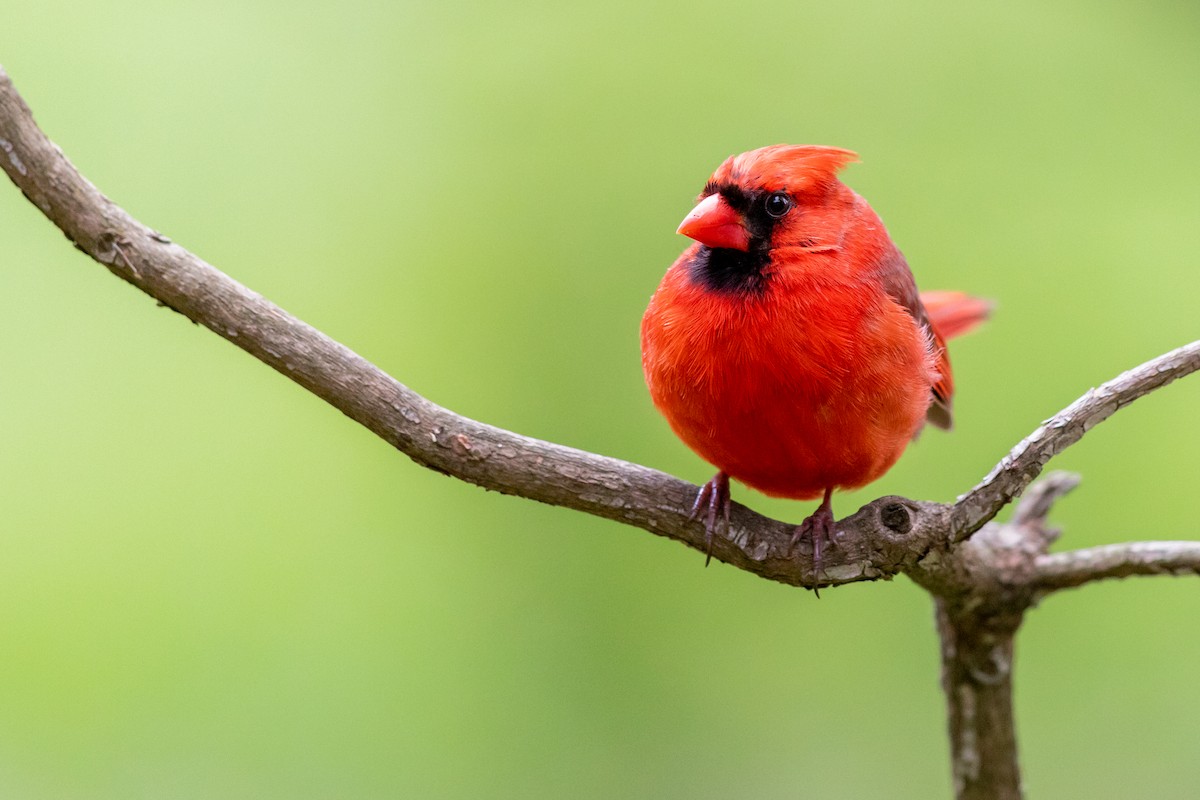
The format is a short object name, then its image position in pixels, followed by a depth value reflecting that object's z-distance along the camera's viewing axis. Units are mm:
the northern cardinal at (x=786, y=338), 4932
